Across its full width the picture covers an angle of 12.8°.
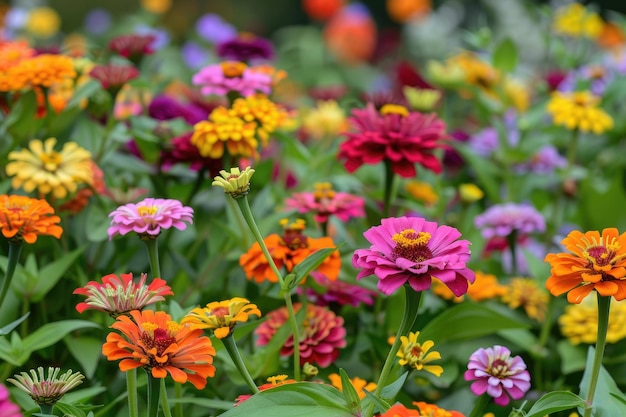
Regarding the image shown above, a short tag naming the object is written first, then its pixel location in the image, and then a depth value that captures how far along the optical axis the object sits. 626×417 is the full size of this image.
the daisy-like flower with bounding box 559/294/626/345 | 1.91
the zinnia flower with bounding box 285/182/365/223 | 1.87
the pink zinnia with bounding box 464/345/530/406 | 1.68
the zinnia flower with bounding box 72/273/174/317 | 1.65
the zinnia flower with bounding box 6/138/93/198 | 1.85
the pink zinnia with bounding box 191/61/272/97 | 1.96
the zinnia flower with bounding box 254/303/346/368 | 1.79
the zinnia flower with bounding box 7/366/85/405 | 1.64
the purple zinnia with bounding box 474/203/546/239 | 2.04
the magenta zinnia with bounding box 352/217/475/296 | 1.63
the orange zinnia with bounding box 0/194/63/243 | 1.72
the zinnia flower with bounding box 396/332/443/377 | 1.68
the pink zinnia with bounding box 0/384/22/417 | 1.53
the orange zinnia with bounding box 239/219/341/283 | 1.78
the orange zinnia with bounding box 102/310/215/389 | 1.61
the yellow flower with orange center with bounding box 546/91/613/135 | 2.11
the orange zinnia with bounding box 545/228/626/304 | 1.64
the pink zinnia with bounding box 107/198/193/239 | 1.71
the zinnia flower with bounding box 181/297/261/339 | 1.65
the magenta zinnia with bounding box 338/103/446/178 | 1.88
